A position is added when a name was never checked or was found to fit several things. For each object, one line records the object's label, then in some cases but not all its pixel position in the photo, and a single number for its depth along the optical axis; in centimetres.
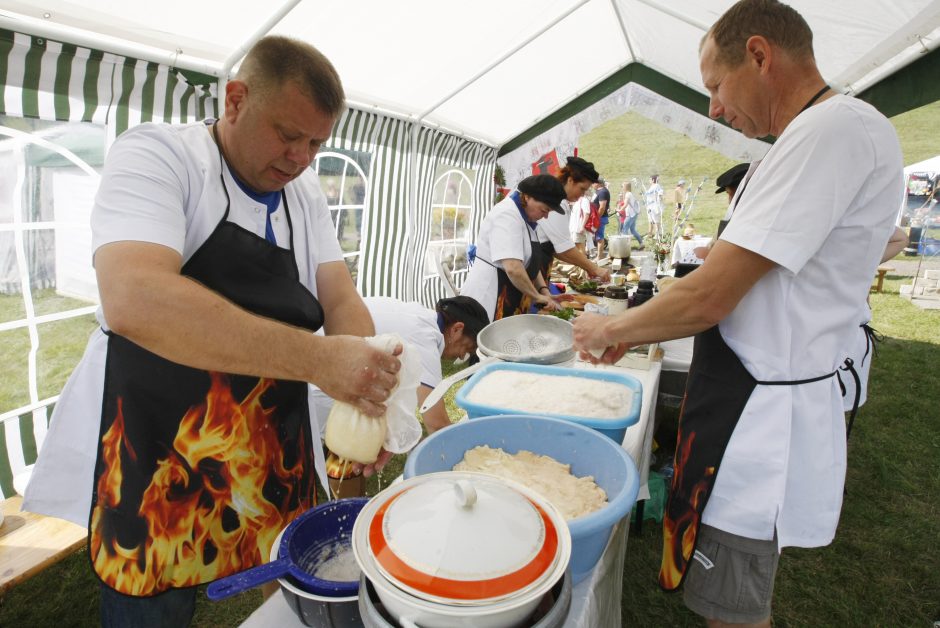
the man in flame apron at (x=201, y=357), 90
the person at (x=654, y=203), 1418
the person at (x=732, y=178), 348
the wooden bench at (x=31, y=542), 185
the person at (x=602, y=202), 1174
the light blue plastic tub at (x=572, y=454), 97
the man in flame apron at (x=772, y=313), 114
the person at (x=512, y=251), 387
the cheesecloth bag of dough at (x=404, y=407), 114
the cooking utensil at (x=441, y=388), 150
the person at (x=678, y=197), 1107
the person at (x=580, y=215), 985
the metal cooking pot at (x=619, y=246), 676
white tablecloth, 89
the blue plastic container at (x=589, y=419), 144
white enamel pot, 58
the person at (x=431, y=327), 236
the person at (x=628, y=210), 1531
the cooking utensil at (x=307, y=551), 69
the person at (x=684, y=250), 653
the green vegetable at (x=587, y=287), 489
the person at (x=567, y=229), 437
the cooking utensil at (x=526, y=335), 252
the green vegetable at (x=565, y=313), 343
